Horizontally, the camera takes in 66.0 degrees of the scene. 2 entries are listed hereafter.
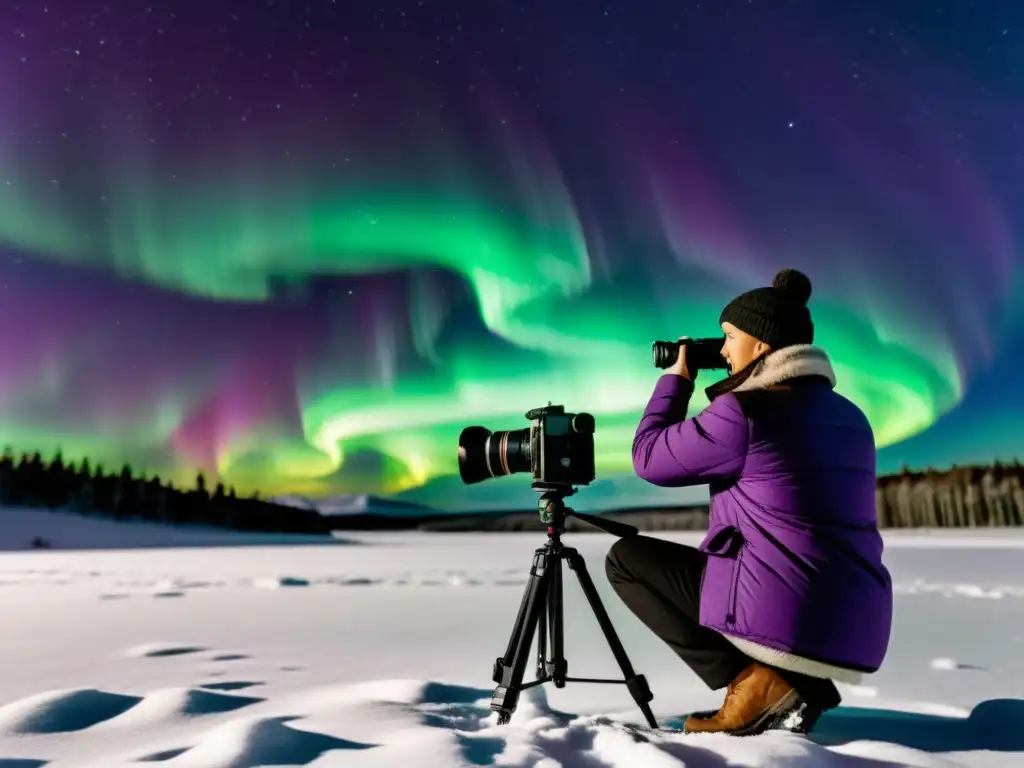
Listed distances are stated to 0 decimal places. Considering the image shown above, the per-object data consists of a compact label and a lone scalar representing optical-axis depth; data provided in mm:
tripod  2559
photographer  2209
